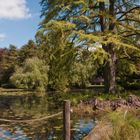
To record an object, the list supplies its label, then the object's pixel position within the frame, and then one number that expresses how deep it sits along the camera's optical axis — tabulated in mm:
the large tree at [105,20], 10120
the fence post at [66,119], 4045
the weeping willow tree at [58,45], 9887
